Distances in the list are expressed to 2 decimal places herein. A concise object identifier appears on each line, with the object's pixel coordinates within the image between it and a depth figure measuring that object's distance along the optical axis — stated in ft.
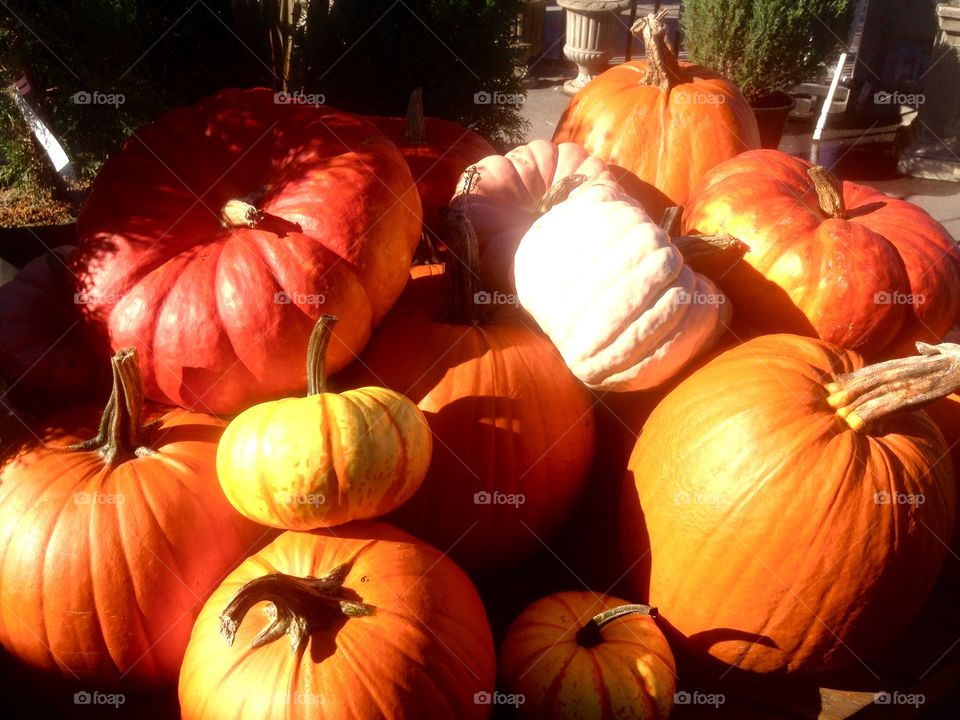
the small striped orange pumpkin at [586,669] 1.87
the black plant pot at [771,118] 7.75
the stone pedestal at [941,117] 7.89
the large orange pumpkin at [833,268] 2.32
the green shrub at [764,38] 8.13
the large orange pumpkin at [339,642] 1.69
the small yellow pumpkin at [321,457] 1.82
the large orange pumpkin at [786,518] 1.95
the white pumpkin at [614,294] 2.15
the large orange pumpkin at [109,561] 1.95
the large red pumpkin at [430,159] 2.96
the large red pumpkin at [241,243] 2.14
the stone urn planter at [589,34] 11.08
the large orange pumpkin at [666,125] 3.12
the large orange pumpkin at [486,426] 2.25
